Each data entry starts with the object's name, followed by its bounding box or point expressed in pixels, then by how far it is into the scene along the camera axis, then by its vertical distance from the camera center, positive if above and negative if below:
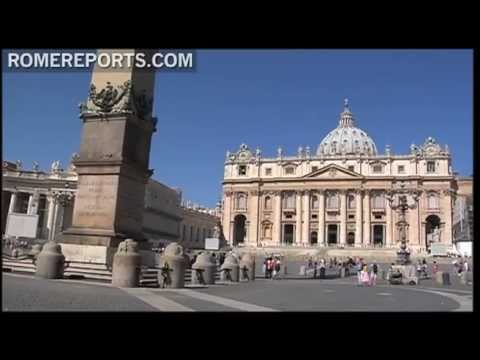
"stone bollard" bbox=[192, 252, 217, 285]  19.15 -0.41
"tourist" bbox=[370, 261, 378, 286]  26.77 -0.68
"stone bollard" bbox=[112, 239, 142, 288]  13.91 -0.34
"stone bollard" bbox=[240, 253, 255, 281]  26.20 -0.46
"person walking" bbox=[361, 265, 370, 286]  26.08 -0.67
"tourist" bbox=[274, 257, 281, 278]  33.87 -0.48
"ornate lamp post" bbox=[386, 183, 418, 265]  35.23 +2.91
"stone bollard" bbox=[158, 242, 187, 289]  15.29 -0.38
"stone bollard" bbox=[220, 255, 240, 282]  23.84 -0.49
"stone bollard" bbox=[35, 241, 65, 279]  14.45 -0.39
